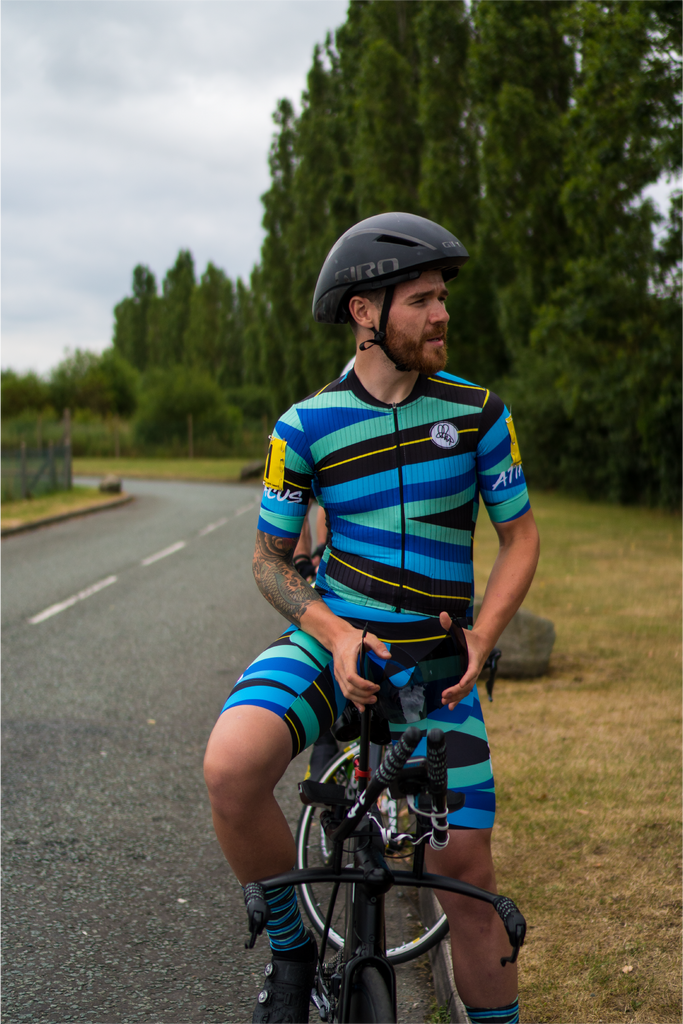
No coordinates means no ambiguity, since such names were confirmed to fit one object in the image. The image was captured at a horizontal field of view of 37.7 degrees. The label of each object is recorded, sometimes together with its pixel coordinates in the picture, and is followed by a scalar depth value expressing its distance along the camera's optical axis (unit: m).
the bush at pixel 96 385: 62.03
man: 2.08
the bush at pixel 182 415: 53.97
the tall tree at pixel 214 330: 73.06
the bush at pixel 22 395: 58.53
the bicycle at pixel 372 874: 1.66
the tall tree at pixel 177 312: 75.94
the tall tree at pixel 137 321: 81.56
